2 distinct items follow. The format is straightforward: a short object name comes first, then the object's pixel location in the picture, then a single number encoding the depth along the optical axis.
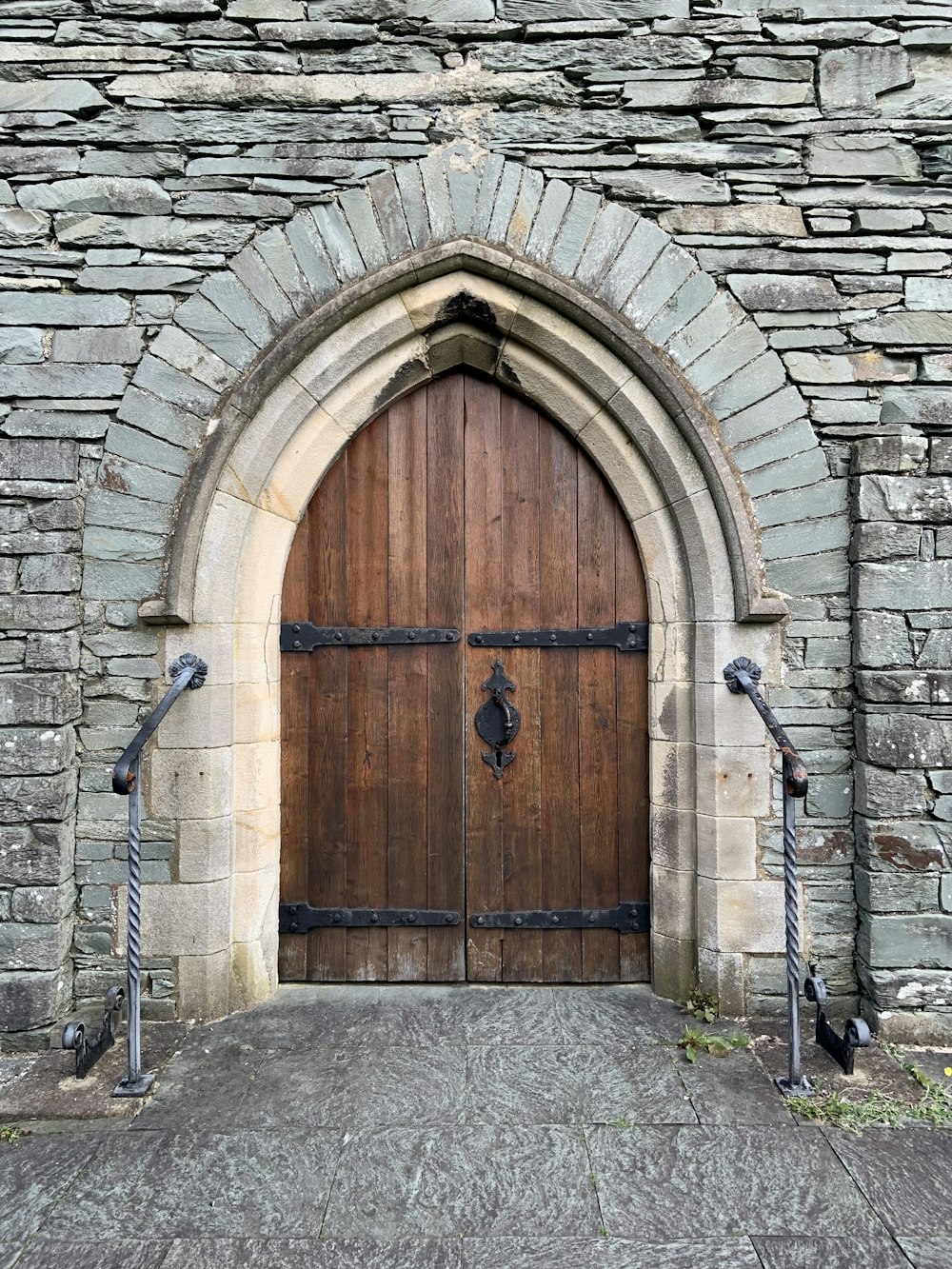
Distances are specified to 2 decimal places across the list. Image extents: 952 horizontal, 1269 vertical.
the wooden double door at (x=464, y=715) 3.23
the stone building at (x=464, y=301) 2.91
